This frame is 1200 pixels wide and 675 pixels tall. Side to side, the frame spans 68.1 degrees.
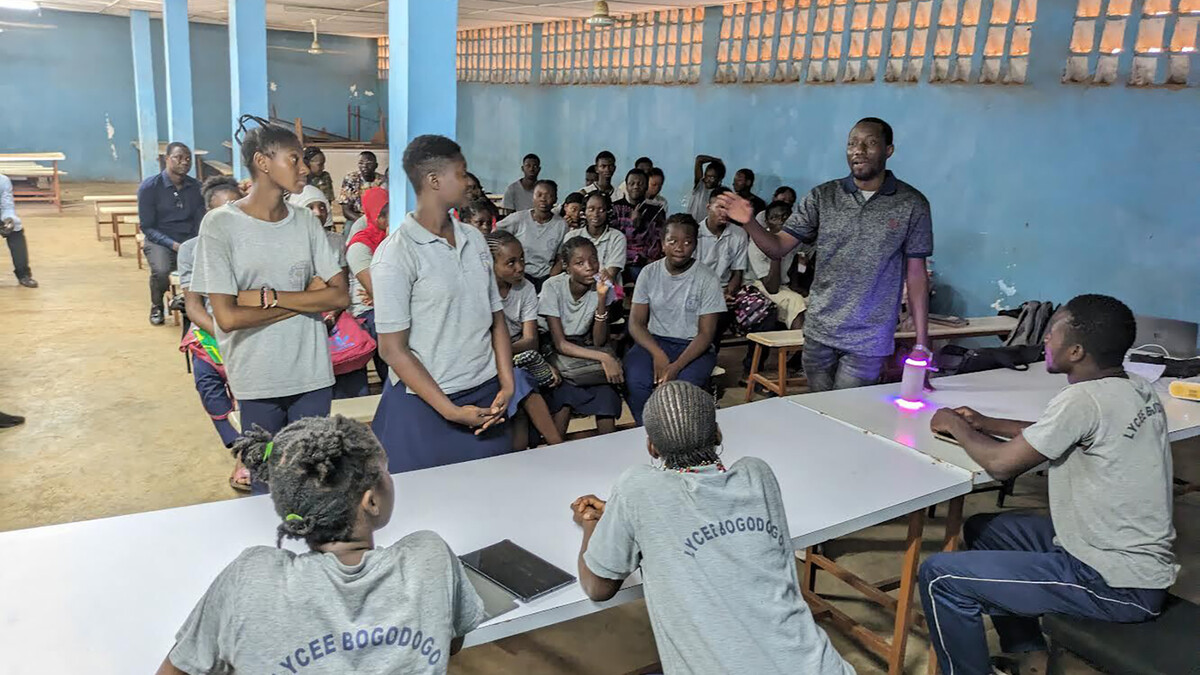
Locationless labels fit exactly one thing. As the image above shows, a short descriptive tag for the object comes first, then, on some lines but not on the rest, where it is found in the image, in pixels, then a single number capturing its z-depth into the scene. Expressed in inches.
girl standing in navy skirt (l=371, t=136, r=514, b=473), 104.2
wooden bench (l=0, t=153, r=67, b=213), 498.0
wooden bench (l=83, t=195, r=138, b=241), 411.3
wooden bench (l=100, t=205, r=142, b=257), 385.1
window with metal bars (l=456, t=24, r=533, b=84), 494.9
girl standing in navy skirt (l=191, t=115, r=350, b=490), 110.7
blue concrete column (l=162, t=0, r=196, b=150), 400.5
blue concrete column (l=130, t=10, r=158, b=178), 486.0
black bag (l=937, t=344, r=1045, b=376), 172.9
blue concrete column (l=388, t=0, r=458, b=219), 167.5
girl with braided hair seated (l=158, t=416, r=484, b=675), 56.4
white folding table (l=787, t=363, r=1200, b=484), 117.0
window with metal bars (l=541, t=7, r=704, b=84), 365.4
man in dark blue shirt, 268.1
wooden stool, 204.1
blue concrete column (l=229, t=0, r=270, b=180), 312.0
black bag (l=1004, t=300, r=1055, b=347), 211.9
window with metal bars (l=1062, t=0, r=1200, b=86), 204.8
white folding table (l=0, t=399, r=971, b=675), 66.9
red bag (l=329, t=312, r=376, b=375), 154.7
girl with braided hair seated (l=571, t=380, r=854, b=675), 69.1
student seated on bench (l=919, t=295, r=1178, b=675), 94.0
